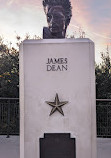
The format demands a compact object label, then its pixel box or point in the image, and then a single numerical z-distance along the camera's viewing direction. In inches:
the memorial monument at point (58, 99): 164.4
